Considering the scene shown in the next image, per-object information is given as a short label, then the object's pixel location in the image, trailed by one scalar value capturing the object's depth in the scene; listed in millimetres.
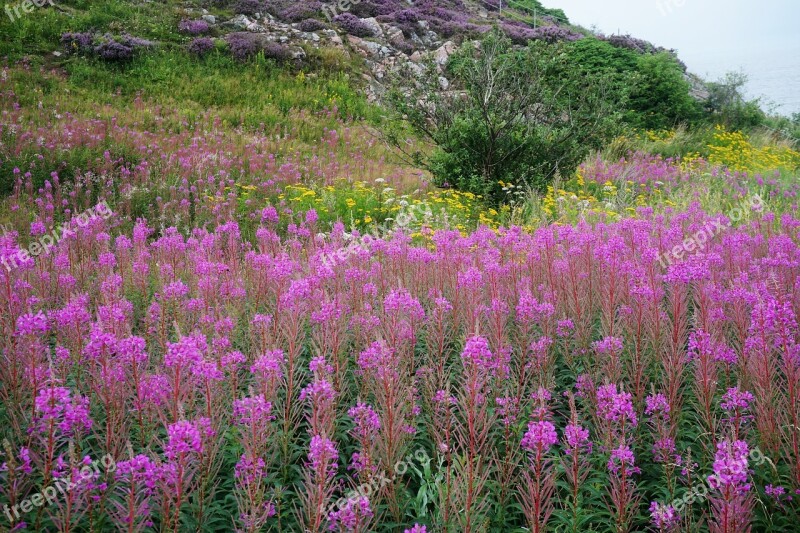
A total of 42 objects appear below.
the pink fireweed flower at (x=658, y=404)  2203
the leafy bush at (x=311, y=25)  24156
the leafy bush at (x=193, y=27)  20812
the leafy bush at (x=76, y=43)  17438
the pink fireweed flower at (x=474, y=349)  1801
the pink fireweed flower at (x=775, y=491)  1966
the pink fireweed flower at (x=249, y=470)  1731
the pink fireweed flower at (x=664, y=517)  1692
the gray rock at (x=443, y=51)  23000
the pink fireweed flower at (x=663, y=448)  2062
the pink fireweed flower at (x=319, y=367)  1884
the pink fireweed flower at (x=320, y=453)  1615
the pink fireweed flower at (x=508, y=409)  2256
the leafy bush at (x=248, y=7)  24078
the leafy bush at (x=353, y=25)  25391
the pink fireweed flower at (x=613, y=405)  2025
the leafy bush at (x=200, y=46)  19203
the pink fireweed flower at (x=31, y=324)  2047
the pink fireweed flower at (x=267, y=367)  2072
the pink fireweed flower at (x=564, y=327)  2916
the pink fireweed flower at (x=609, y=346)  2418
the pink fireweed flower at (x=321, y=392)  1817
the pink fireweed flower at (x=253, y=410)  1779
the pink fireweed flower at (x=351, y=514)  1633
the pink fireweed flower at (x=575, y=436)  1771
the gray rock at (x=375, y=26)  25594
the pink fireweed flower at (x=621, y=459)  1757
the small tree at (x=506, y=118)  9914
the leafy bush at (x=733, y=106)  23016
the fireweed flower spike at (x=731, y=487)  1445
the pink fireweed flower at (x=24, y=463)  1757
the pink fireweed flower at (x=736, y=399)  2114
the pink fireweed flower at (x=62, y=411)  1697
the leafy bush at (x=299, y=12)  24938
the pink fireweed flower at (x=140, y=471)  1568
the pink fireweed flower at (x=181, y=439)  1547
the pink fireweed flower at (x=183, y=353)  1813
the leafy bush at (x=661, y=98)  21391
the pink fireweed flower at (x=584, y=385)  2490
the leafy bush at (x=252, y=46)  19609
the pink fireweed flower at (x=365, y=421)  1934
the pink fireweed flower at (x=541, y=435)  1669
